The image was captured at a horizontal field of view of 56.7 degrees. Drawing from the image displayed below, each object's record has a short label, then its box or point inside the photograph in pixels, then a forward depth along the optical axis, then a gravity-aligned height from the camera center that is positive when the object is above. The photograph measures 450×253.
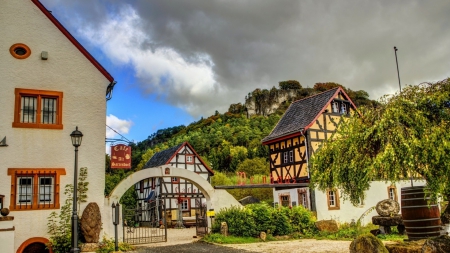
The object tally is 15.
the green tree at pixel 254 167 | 42.66 +2.74
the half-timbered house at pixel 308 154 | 22.28 +2.22
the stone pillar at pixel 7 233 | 11.09 -0.75
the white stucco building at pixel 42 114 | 13.11 +2.93
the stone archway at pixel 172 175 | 14.50 +0.32
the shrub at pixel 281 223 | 17.44 -1.28
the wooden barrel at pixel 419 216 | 10.52 -0.75
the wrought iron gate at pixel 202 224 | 17.80 -1.19
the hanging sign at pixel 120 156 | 14.76 +1.54
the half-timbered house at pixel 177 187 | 31.53 +0.82
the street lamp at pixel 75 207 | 9.88 -0.13
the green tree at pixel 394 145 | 8.01 +0.88
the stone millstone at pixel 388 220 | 16.02 -1.27
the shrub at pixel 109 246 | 13.19 -1.48
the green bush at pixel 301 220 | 18.11 -1.25
